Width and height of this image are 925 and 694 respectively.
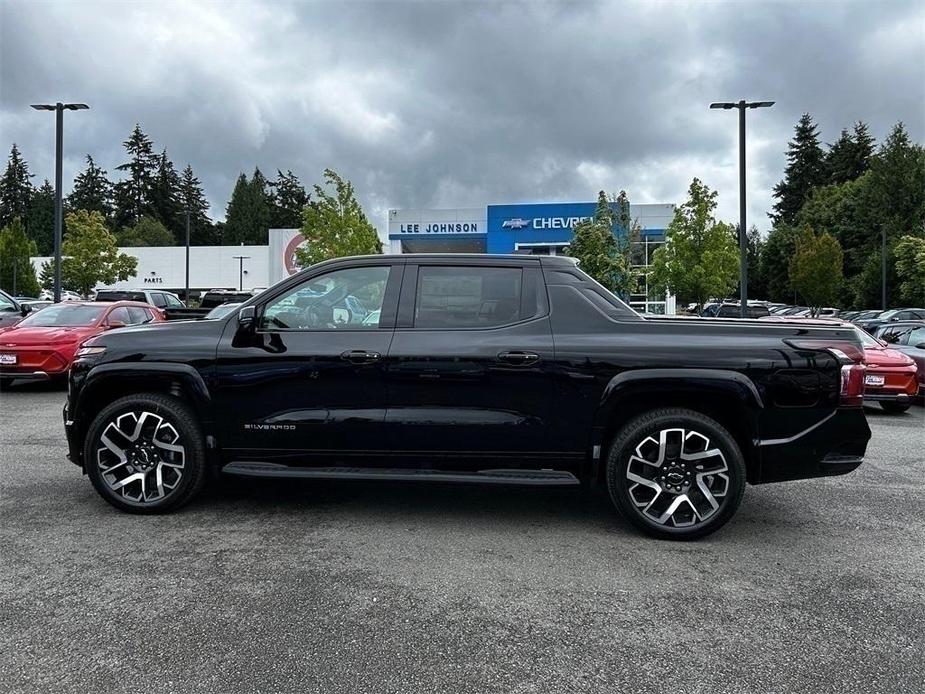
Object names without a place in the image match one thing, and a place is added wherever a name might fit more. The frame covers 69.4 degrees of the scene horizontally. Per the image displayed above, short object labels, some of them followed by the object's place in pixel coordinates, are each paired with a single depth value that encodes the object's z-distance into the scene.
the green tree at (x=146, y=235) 89.44
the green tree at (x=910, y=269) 37.44
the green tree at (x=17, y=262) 51.09
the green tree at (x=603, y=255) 23.83
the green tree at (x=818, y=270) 39.84
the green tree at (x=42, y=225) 100.69
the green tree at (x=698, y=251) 24.97
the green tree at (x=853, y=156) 73.44
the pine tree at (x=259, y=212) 101.81
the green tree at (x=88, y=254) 40.72
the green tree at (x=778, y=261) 60.09
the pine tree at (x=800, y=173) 79.62
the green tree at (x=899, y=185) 48.31
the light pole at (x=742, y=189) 17.64
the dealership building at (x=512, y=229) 35.46
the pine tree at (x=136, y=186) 108.12
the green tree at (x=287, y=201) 108.81
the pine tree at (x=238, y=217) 101.81
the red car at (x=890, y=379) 9.98
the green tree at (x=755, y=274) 66.38
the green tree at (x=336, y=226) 32.22
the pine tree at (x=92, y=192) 106.75
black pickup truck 4.14
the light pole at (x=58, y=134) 18.69
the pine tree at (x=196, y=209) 106.00
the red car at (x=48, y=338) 10.91
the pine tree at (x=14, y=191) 109.69
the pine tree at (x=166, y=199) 108.69
